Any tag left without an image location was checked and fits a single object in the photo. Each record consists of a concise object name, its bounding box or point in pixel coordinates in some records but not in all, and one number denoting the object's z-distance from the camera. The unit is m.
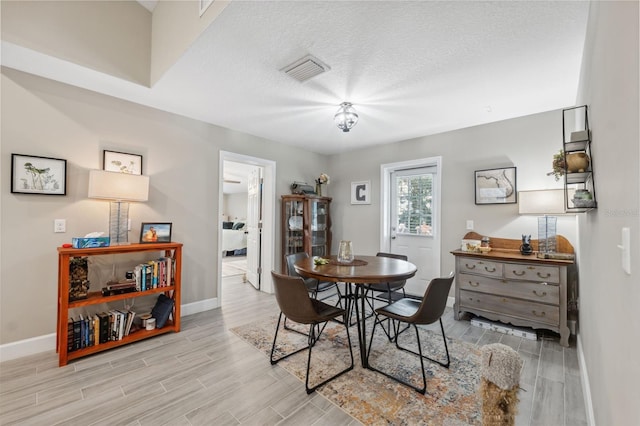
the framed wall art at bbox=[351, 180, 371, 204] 4.84
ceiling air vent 2.17
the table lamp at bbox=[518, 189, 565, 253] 2.80
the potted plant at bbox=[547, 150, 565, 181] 2.01
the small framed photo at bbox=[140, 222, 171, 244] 3.02
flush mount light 2.89
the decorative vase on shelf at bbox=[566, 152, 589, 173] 1.60
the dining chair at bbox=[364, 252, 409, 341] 3.00
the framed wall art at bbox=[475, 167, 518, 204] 3.34
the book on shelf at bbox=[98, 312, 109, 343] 2.54
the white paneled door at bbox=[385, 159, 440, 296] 4.14
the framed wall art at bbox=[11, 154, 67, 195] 2.37
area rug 1.74
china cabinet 4.57
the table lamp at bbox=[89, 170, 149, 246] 2.51
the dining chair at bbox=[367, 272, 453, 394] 1.98
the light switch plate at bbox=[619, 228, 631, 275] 0.79
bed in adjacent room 7.86
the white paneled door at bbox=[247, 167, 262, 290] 4.68
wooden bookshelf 2.28
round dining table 2.02
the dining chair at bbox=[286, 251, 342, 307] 3.05
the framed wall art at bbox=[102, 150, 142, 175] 2.83
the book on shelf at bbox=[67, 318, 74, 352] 2.36
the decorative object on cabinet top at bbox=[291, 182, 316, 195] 4.66
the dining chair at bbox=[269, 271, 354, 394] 1.98
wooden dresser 2.68
